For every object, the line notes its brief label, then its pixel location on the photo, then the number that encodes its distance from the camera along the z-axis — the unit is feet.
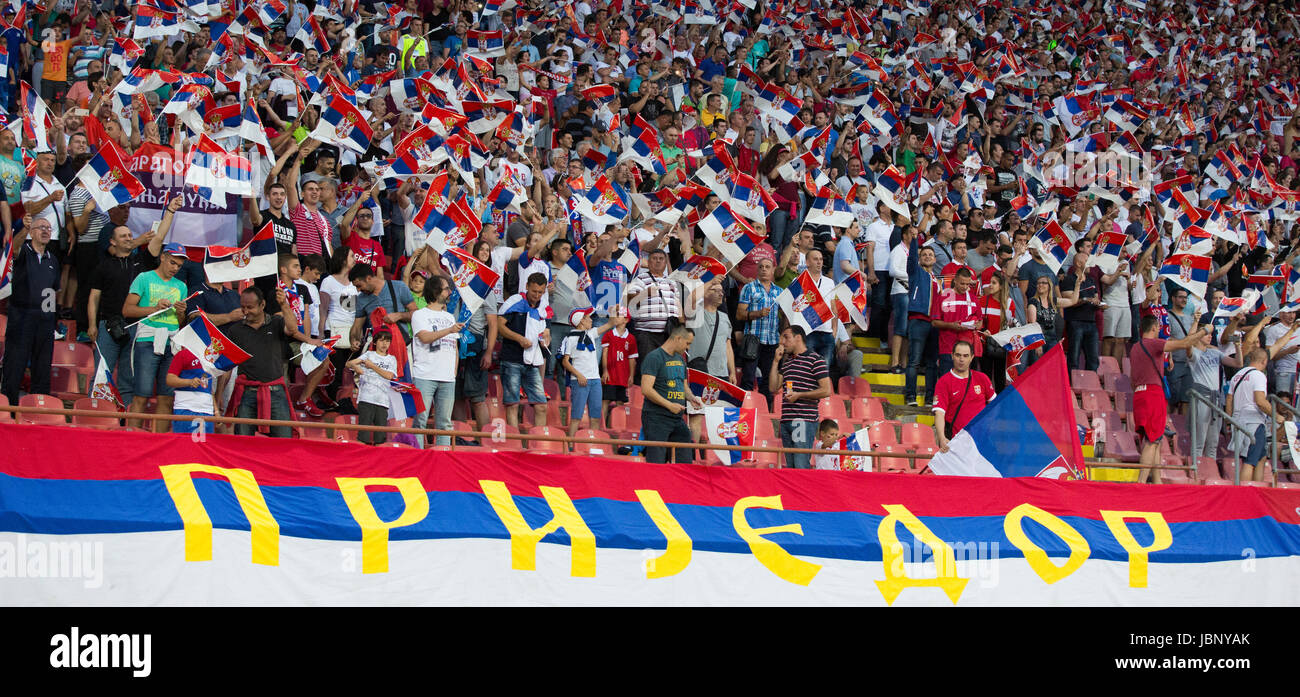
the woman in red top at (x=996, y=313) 48.75
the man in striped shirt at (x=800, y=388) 39.37
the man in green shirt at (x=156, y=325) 34.60
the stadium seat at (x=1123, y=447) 49.29
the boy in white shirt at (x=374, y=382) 35.94
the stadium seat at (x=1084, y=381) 51.29
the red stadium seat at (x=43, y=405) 34.01
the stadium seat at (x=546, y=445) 39.50
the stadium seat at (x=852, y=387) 47.21
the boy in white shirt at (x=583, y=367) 40.81
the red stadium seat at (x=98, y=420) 35.63
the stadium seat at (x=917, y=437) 44.40
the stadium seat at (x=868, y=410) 45.85
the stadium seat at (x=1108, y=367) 53.26
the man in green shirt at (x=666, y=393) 36.83
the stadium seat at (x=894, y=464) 42.78
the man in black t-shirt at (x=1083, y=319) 52.54
